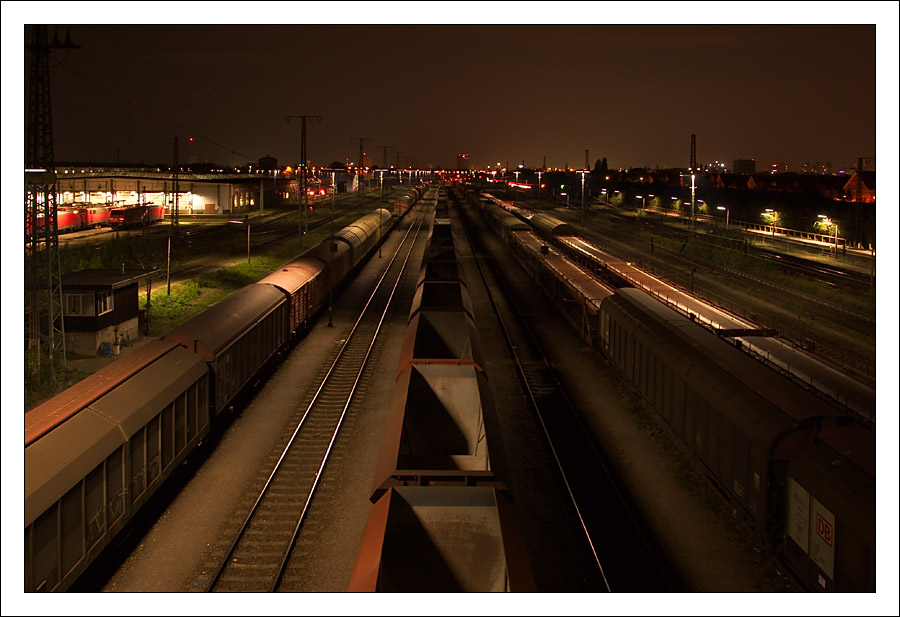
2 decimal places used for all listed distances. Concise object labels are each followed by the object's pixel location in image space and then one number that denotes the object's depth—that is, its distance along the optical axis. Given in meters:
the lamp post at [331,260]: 39.12
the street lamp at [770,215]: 83.59
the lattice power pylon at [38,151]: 23.62
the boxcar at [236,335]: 19.08
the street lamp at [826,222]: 71.43
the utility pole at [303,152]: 53.29
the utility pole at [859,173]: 52.21
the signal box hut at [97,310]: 28.73
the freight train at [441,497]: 9.55
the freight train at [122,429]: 10.86
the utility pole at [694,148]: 67.25
